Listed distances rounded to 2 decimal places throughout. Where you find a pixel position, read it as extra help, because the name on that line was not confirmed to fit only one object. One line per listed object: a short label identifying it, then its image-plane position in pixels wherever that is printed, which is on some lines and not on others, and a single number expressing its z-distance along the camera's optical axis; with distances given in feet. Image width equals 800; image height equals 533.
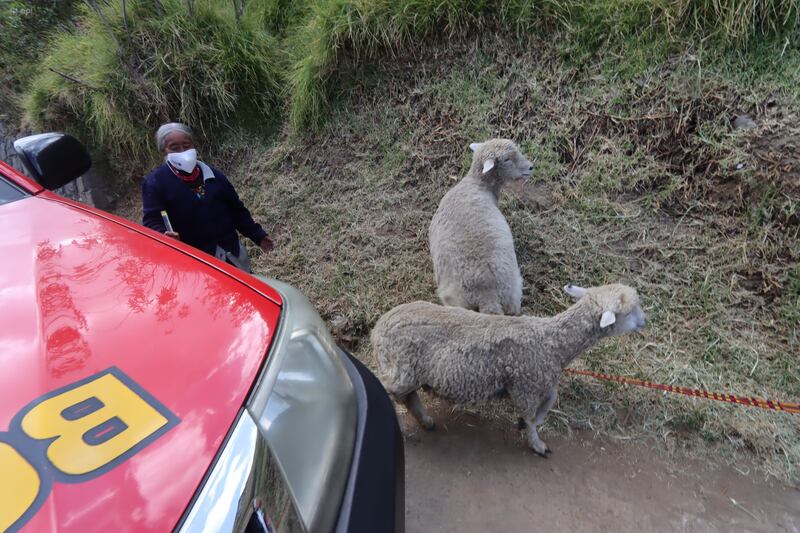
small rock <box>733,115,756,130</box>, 11.74
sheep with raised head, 10.86
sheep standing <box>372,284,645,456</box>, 8.59
